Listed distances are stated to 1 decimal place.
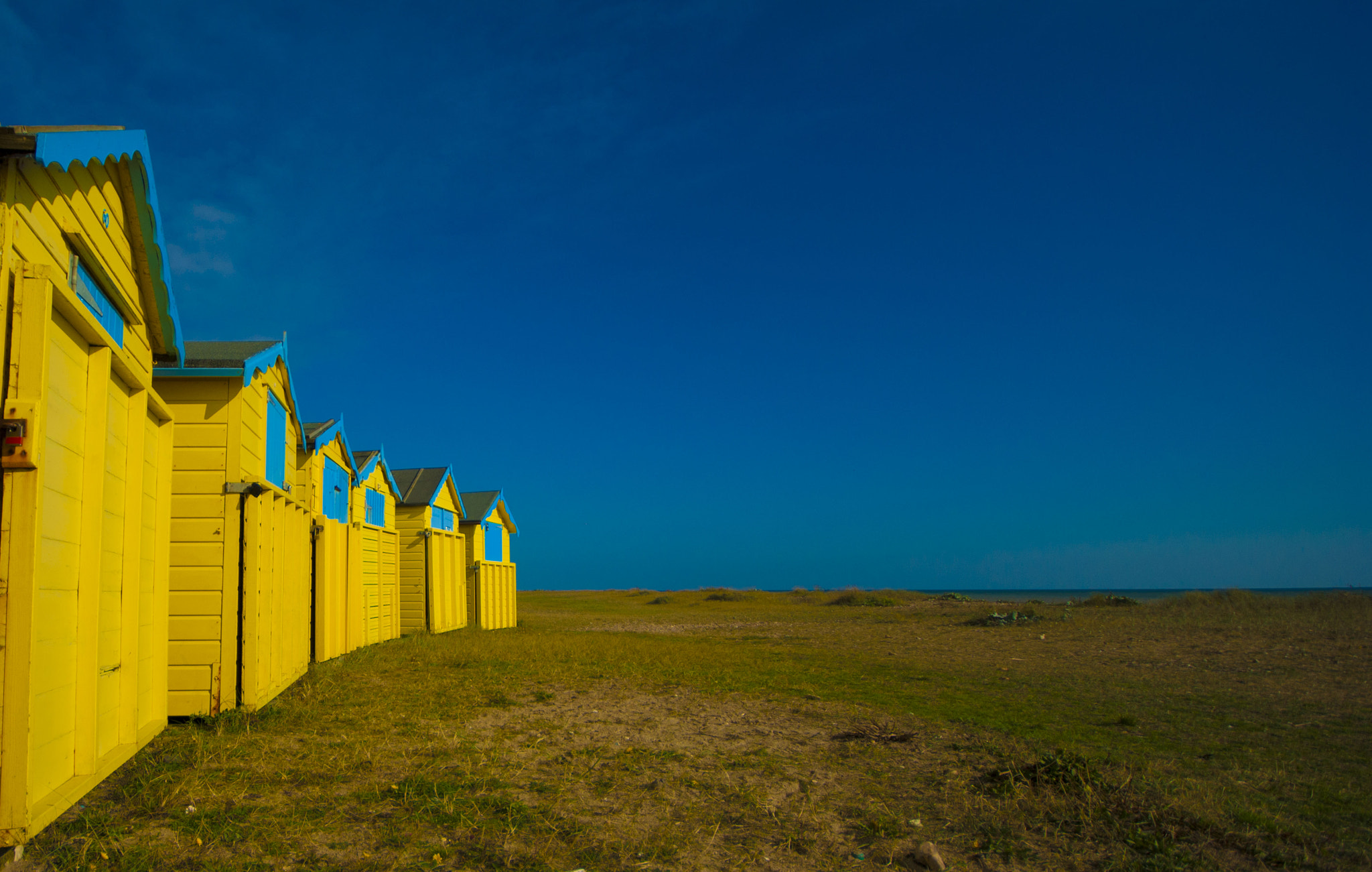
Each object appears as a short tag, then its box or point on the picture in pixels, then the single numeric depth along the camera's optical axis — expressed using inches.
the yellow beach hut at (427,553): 797.9
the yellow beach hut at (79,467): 152.4
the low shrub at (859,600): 1912.6
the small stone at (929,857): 194.1
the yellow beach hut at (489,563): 982.4
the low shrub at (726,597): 2365.9
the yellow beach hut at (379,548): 661.9
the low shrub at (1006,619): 1079.2
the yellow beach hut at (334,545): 510.0
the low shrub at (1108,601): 1459.2
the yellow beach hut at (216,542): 322.3
